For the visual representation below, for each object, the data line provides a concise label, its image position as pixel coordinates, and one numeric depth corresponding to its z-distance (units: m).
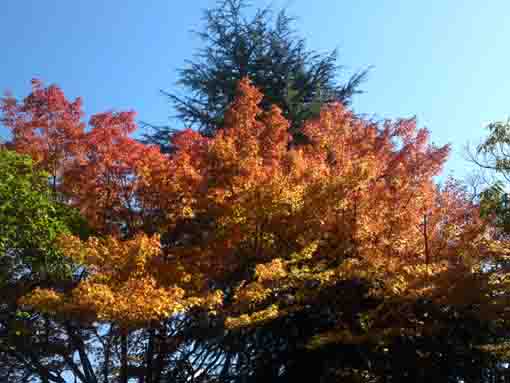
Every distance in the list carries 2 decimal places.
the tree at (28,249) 8.63
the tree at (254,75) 17.08
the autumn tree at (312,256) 8.48
